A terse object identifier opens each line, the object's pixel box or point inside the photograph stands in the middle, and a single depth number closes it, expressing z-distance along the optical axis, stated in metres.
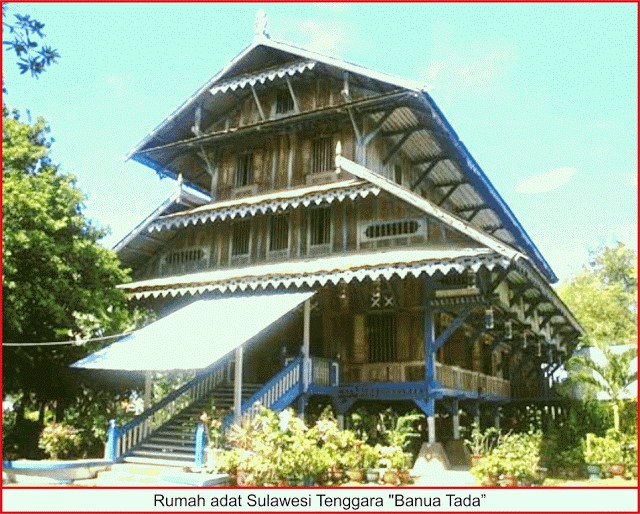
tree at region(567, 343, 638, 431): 19.03
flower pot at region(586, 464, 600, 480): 16.44
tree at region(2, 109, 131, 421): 17.14
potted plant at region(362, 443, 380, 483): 14.66
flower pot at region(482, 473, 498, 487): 13.86
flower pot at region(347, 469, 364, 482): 14.23
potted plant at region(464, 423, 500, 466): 15.70
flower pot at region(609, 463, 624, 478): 16.23
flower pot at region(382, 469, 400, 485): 14.12
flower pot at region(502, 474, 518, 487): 13.70
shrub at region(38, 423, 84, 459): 19.58
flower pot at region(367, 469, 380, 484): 14.49
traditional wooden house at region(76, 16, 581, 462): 16.52
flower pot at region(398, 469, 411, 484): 14.28
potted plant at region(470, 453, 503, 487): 13.85
